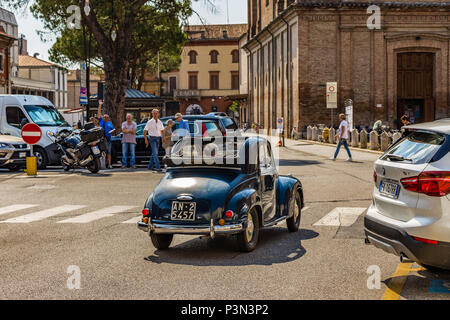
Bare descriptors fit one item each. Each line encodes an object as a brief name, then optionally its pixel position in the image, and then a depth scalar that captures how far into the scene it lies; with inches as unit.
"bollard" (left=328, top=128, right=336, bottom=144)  1498.5
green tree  1109.1
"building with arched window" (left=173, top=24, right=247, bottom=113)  3855.8
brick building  1765.5
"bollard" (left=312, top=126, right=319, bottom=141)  1651.1
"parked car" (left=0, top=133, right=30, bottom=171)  817.5
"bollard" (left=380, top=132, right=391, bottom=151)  1145.6
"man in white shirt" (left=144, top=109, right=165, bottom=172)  823.1
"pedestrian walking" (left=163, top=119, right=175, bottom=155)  788.8
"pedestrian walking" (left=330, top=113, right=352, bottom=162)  964.9
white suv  226.7
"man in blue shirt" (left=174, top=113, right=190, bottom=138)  786.2
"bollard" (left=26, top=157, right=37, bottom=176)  754.8
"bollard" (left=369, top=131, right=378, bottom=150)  1190.0
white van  876.0
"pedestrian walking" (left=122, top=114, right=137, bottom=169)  844.6
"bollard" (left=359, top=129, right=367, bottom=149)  1272.1
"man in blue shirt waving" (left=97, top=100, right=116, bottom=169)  869.8
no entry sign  757.3
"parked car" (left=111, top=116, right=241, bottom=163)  824.3
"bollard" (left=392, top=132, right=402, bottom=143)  1071.6
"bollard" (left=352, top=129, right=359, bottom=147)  1315.2
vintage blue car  304.0
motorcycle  797.2
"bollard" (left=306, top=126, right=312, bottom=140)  1702.8
